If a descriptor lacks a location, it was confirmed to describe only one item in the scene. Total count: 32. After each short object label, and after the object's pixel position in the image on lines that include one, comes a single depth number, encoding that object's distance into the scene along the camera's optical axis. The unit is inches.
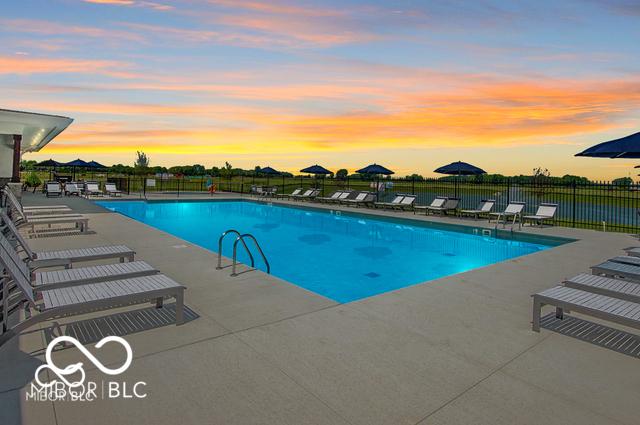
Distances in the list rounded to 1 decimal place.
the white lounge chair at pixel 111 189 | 960.9
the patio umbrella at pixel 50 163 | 1150.4
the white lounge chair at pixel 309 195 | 920.9
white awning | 351.5
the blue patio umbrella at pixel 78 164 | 1076.5
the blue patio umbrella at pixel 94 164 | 1133.6
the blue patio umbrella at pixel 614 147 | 238.5
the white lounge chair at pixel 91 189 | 902.5
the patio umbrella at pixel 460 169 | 658.8
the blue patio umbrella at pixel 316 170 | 950.8
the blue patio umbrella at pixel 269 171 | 1098.1
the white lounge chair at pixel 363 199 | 782.5
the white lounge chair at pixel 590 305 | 135.3
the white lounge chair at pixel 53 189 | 822.2
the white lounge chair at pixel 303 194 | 939.3
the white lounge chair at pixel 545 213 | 503.2
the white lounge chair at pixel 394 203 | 700.7
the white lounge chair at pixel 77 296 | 127.7
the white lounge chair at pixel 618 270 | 194.2
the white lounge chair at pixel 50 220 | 345.7
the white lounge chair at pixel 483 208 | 575.5
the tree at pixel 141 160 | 2433.6
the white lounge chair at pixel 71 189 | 898.7
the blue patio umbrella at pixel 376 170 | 807.7
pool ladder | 233.7
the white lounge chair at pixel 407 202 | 688.4
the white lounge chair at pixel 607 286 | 158.6
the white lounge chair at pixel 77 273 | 151.9
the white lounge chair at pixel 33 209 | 311.4
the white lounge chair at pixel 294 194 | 978.1
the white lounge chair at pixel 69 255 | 203.3
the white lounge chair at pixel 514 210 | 518.4
